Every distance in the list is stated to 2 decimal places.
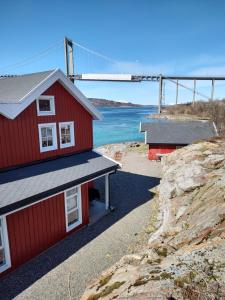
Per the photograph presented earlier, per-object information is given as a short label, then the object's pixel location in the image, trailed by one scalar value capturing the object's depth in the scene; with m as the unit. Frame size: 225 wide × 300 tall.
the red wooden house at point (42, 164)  8.75
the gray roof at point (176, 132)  26.56
